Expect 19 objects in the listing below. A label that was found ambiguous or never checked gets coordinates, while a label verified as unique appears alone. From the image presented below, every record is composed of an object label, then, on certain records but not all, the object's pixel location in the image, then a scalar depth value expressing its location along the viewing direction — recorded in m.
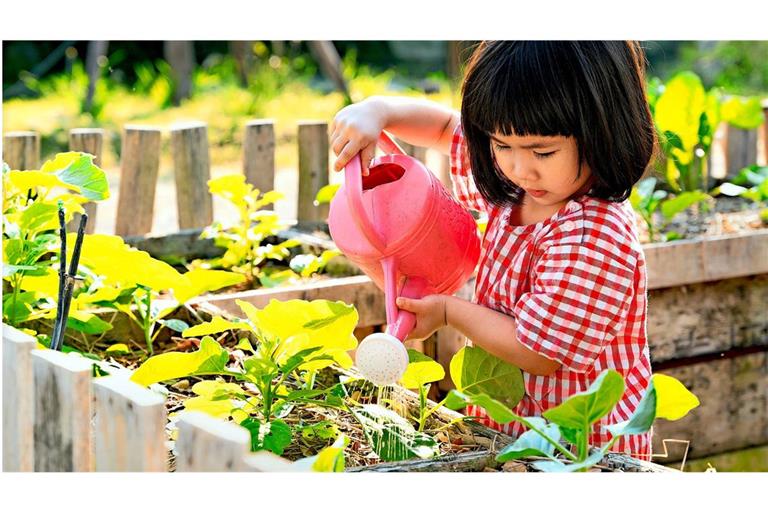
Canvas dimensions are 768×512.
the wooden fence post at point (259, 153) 2.95
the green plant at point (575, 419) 1.12
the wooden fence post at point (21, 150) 2.74
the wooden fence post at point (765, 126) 3.83
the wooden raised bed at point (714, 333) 2.64
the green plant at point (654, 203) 2.85
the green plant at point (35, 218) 1.66
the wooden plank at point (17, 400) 1.21
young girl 1.51
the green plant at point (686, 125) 3.16
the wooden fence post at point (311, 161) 3.03
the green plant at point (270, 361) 1.40
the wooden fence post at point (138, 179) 2.79
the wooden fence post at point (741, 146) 3.58
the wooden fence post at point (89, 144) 2.79
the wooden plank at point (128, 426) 1.04
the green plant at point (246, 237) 2.46
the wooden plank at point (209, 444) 0.95
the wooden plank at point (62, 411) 1.12
